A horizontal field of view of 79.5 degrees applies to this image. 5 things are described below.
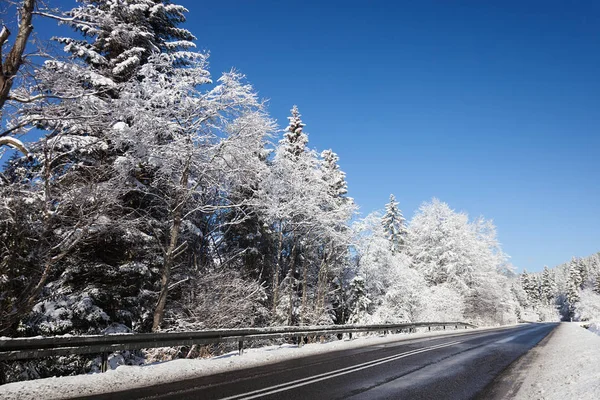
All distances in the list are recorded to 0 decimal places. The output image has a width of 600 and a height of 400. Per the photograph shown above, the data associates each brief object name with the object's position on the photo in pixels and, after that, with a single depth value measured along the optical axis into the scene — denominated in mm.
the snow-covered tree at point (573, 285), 109000
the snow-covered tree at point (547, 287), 124512
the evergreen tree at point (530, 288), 123000
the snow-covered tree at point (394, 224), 46656
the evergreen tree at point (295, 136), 28641
